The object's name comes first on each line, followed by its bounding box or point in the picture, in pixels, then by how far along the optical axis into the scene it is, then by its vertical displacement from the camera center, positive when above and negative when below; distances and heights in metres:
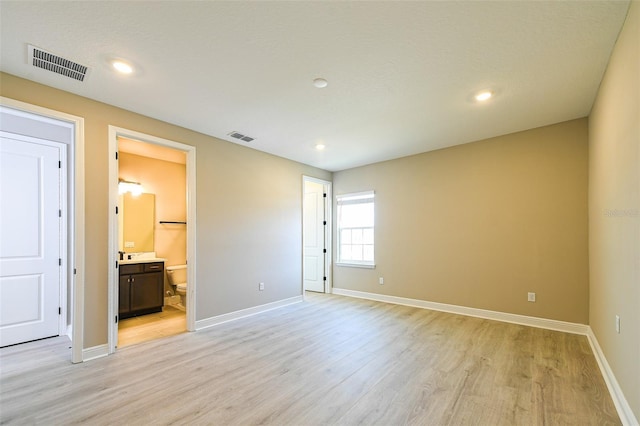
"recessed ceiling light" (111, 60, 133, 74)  2.42 +1.28
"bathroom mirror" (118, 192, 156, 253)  4.84 -0.07
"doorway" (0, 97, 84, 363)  3.46 -0.03
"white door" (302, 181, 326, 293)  6.40 -0.44
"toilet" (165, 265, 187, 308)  5.21 -1.06
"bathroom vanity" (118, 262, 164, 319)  4.35 -1.09
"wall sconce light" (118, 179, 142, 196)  4.79 +0.51
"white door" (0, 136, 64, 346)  3.41 -0.26
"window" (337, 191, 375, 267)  5.85 -0.24
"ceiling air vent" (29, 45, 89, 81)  2.29 +1.27
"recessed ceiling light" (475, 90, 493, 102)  2.92 +1.24
